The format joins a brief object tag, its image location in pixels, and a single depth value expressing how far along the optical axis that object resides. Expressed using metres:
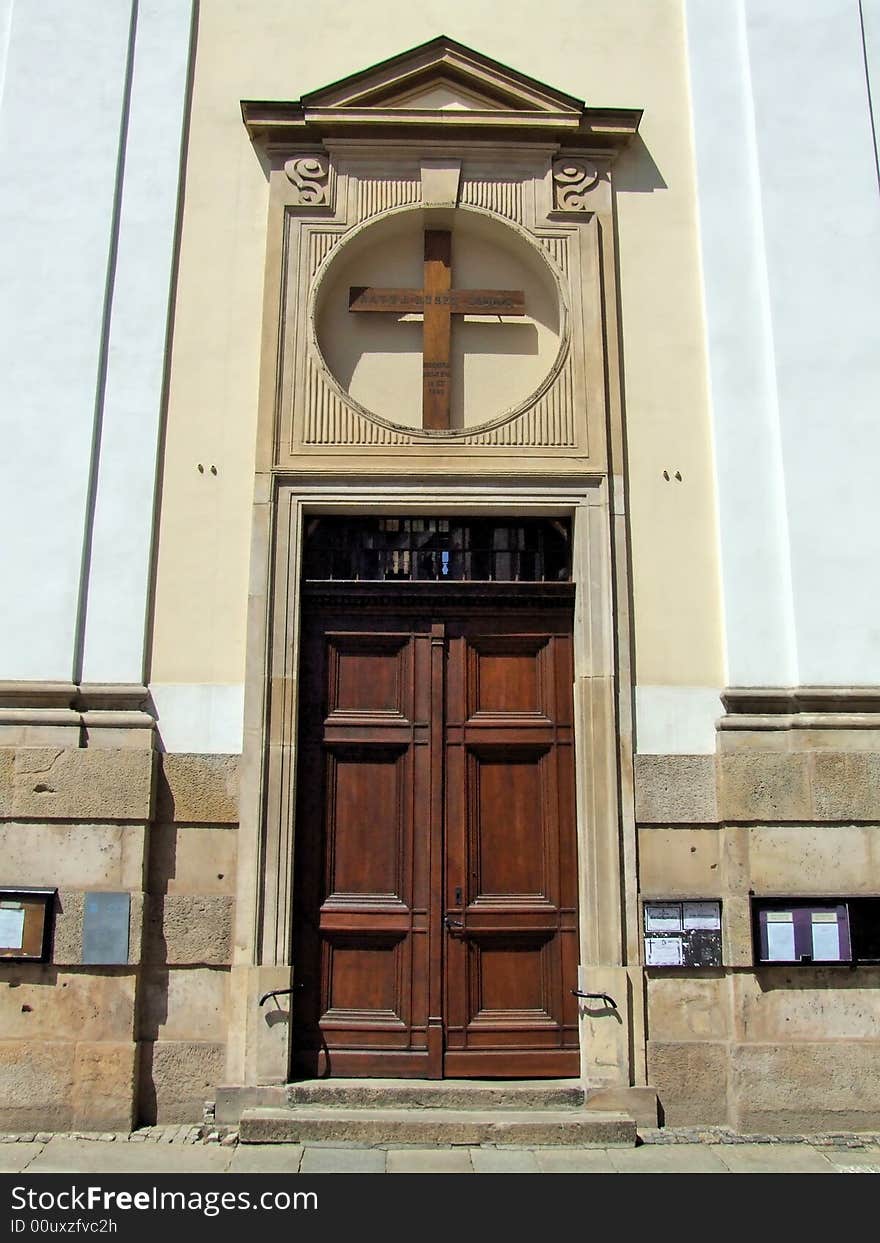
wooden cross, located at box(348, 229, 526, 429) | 7.46
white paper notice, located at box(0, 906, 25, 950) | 6.40
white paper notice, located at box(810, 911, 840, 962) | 6.51
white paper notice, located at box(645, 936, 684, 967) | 6.58
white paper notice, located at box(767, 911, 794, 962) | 6.52
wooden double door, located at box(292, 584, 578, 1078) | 6.68
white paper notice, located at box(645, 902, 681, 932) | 6.61
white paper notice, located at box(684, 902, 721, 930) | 6.61
